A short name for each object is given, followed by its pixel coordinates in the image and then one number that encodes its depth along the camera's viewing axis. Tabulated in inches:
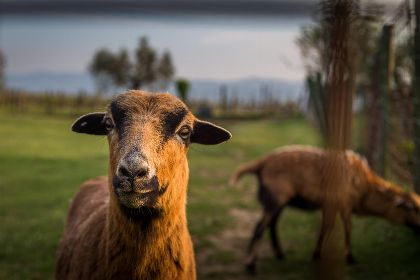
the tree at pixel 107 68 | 1370.1
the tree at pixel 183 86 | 1438.5
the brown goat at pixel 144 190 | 90.1
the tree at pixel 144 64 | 1088.5
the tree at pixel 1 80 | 1638.3
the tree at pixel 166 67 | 1410.2
